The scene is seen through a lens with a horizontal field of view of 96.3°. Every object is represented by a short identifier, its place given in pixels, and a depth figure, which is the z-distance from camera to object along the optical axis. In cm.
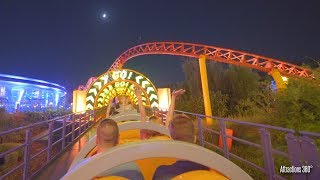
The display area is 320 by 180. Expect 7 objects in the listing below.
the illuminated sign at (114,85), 974
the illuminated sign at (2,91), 2560
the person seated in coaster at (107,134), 107
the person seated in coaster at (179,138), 76
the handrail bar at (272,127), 143
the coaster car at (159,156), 61
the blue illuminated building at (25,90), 2587
